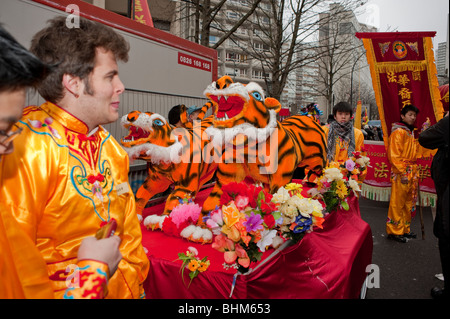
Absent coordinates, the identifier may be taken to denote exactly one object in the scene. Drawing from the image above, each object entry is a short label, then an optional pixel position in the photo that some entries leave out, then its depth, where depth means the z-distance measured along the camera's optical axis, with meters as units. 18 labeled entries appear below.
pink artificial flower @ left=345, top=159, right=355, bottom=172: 3.52
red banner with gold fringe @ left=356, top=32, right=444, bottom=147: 4.61
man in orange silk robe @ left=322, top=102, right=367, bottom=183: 4.56
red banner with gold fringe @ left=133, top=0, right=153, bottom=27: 6.40
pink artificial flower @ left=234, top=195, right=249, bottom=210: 1.79
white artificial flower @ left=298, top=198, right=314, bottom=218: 1.94
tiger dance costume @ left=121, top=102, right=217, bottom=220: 2.85
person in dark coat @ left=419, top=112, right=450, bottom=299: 2.20
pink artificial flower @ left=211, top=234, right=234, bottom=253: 1.76
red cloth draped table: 1.83
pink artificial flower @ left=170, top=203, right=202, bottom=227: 2.59
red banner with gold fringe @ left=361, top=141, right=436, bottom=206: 6.24
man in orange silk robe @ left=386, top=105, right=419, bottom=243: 4.32
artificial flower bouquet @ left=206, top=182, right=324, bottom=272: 1.71
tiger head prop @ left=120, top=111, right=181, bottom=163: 2.84
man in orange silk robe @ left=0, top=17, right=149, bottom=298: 1.09
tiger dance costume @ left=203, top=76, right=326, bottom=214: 2.45
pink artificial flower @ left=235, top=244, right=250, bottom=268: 1.71
